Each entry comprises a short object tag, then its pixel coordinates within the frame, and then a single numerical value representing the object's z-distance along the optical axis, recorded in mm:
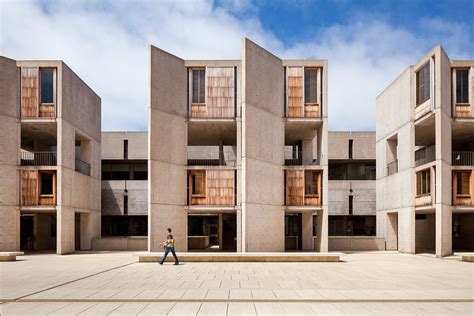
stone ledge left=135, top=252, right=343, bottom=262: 22141
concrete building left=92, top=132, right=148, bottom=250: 41500
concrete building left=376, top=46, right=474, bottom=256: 26734
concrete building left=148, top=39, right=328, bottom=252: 26641
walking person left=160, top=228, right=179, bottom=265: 20156
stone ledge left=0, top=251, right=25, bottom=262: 22602
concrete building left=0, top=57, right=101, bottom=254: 27984
